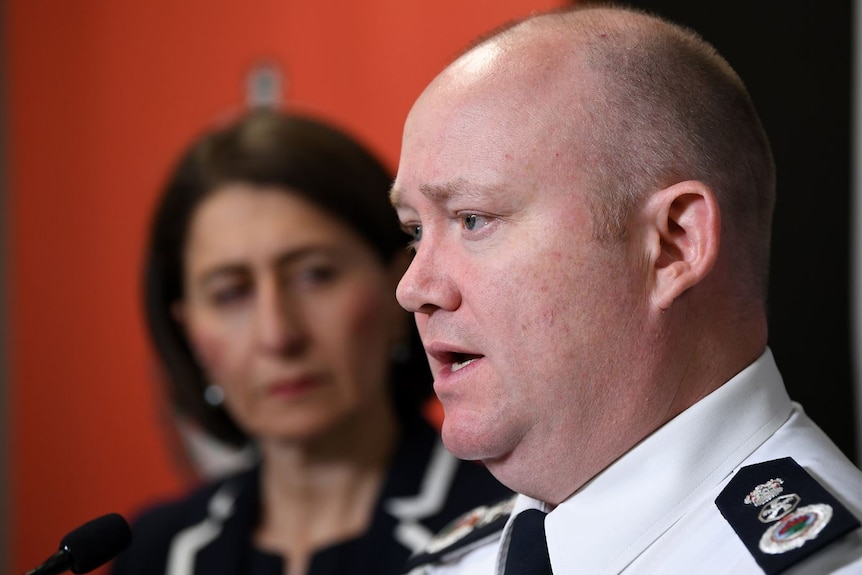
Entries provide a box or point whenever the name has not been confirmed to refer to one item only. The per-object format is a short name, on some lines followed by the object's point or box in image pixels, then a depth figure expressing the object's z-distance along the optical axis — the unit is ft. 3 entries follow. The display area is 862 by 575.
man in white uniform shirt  5.97
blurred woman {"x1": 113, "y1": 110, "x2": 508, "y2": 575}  7.40
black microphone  6.06
